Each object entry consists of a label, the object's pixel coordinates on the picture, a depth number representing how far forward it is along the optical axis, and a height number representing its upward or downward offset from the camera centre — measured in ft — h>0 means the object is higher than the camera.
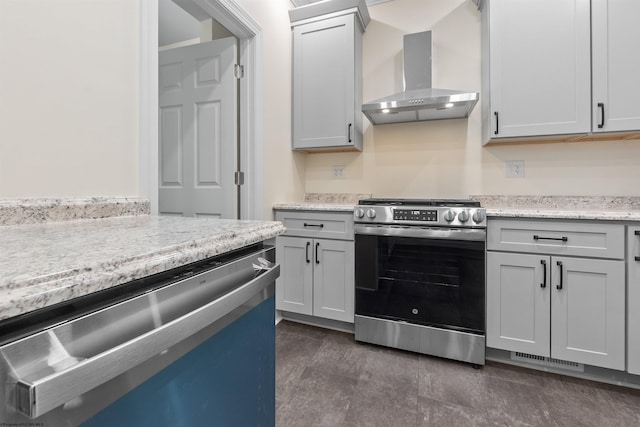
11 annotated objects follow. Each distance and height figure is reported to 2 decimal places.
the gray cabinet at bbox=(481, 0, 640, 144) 5.97 +2.98
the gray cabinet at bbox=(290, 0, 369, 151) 8.14 +3.65
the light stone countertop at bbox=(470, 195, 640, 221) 5.29 +0.07
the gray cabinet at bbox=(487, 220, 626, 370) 5.30 -1.68
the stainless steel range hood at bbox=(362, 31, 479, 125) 6.79 +2.50
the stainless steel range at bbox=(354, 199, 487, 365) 6.00 -1.40
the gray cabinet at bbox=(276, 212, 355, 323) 7.15 -1.40
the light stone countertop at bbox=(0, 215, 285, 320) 1.15 -0.23
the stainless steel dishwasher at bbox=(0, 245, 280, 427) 1.12 -0.66
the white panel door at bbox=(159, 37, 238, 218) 7.20 +1.98
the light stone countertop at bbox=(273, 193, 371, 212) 7.57 +0.30
